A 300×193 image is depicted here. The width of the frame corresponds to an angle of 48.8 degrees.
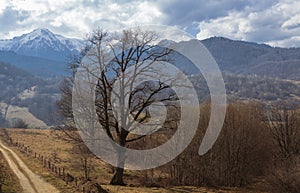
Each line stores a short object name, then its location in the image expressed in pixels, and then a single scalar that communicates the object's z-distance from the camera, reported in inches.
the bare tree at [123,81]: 1085.1
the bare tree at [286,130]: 2141.0
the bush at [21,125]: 5316.9
